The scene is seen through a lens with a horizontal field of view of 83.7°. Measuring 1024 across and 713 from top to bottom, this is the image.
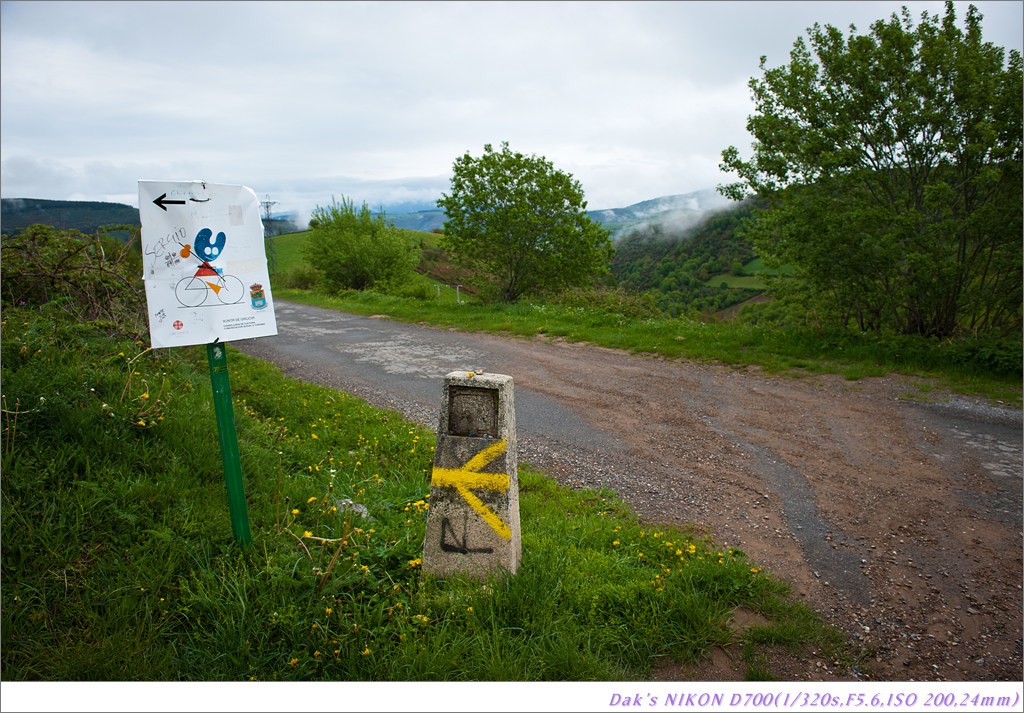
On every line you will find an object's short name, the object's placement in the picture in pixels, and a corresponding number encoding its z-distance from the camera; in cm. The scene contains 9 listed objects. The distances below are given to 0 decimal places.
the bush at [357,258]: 2978
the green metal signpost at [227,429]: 295
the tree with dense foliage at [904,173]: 759
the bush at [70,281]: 543
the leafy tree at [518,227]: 1708
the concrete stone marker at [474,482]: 300
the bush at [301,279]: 3612
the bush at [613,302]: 1462
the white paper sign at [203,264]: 278
